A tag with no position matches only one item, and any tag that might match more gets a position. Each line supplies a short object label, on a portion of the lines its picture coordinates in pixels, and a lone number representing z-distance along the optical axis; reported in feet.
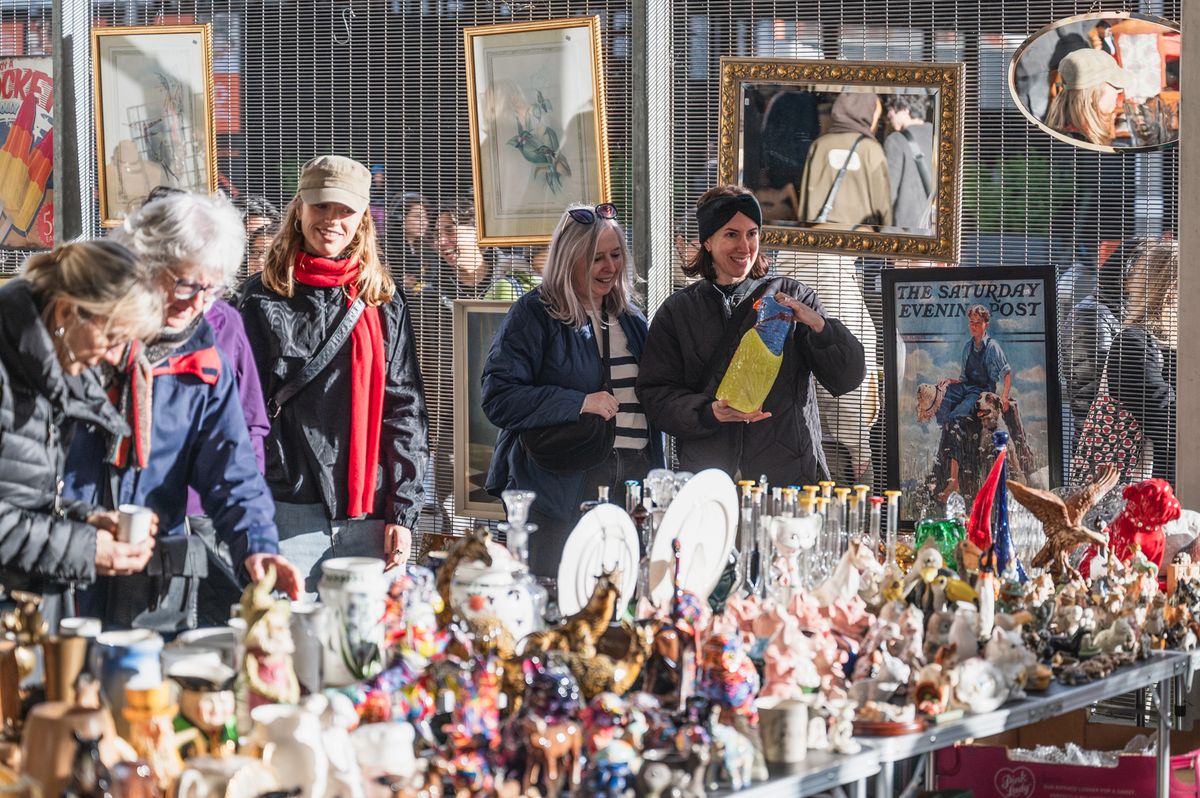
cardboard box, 19.36
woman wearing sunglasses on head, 22.75
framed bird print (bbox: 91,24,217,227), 32.42
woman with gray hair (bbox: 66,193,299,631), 15.71
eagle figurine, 20.08
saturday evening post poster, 25.72
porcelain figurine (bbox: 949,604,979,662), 16.35
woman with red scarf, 20.27
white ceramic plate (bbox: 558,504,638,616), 16.48
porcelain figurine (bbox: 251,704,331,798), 11.02
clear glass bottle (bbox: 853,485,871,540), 19.89
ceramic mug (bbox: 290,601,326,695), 13.04
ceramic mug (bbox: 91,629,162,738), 11.90
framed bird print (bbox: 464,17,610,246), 28.81
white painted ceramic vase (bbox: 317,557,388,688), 13.32
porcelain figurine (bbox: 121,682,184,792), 11.30
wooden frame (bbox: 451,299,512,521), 30.32
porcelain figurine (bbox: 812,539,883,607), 17.46
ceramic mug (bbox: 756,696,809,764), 13.75
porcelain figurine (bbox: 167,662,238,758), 11.78
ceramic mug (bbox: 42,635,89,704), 12.07
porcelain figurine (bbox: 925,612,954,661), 16.28
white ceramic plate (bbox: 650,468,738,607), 17.51
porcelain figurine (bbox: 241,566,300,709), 12.36
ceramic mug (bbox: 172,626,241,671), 13.05
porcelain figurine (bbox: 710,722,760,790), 12.96
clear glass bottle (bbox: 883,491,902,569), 19.86
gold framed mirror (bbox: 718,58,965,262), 26.63
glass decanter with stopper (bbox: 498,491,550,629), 16.62
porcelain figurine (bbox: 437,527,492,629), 15.03
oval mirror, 25.30
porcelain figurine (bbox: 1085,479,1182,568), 21.22
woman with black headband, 22.93
